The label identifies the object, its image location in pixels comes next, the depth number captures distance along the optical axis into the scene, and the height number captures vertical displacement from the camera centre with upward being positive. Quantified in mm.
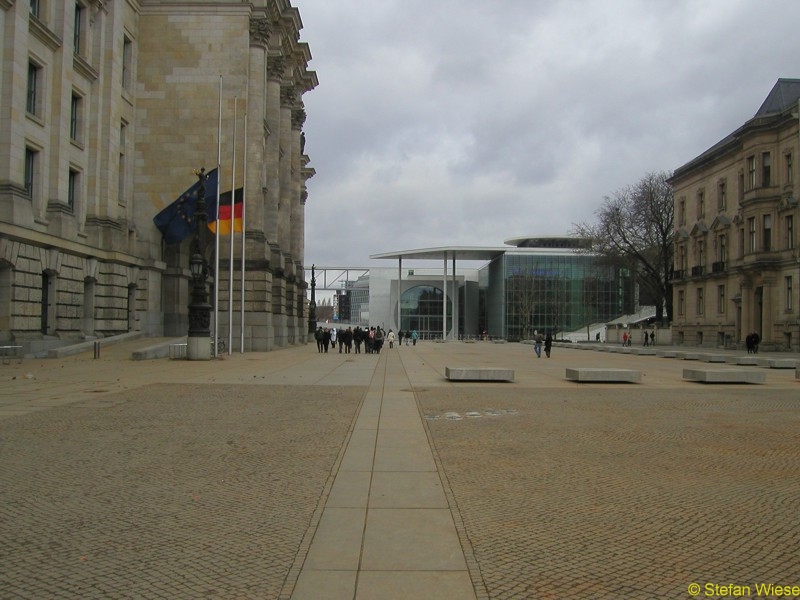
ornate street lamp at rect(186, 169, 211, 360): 32312 +518
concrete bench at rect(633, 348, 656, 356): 46291 -1669
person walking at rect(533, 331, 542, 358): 41994 -1115
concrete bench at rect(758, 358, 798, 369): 30969 -1562
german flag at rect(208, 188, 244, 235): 41969 +6487
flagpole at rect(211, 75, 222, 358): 37459 +2553
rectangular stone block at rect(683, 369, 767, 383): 21906 -1487
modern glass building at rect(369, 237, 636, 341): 110062 +5446
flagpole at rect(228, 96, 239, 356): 39494 +1092
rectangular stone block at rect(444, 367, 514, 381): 21531 -1477
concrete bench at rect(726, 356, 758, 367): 32537 -1519
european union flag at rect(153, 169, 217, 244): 44312 +6401
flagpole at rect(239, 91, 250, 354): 42688 +7250
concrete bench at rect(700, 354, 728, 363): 35625 -1541
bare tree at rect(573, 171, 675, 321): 73188 +9502
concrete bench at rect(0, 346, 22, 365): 27361 -1286
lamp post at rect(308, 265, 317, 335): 81819 +598
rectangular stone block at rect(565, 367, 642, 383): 21766 -1507
